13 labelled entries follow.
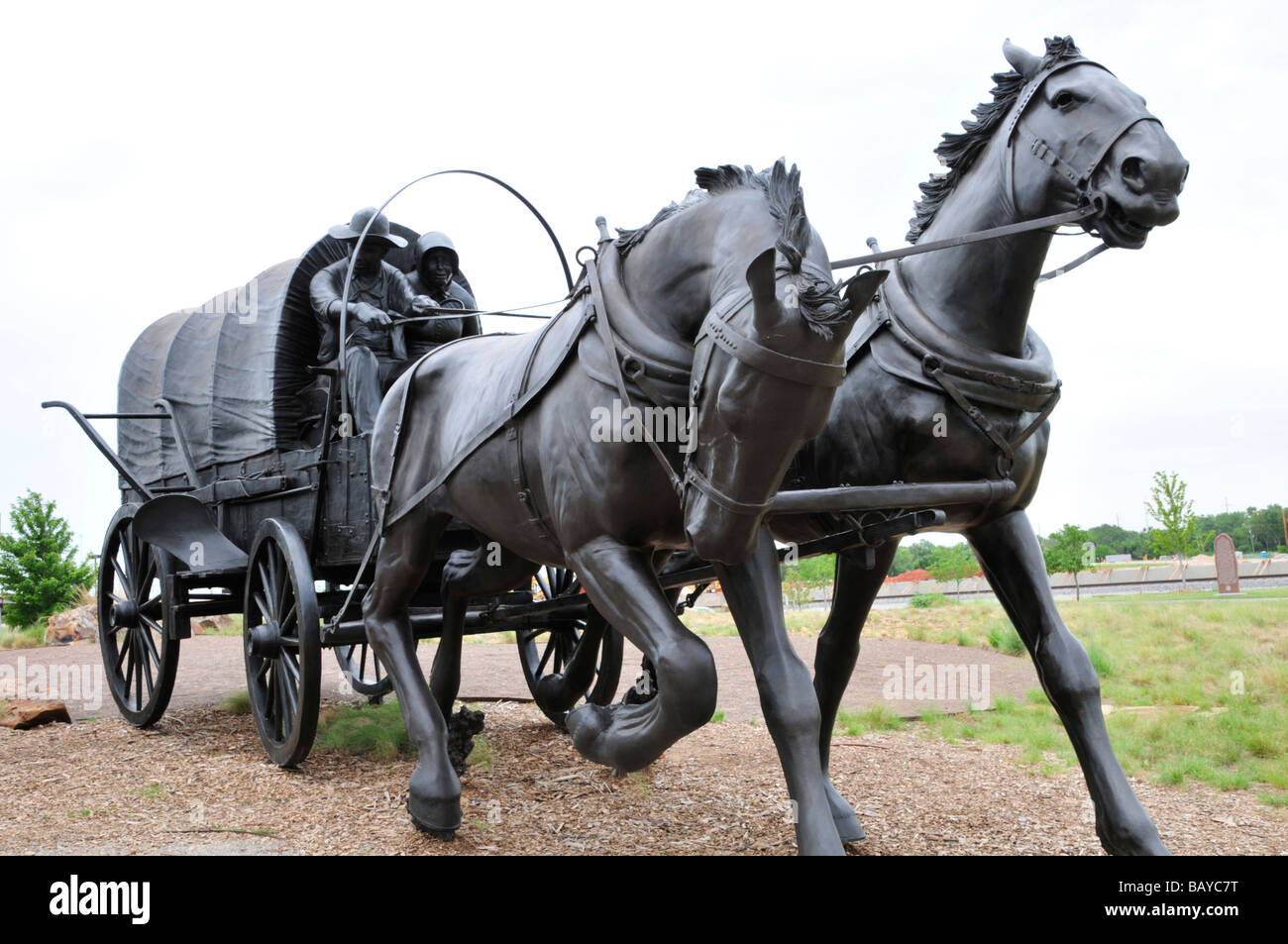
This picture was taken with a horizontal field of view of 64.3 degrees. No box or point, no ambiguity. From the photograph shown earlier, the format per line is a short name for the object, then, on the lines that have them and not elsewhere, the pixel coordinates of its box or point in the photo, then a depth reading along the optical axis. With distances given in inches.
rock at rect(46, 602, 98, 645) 631.2
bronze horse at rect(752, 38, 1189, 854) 132.3
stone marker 680.4
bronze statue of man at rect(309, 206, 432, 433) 226.5
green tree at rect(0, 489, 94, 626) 703.7
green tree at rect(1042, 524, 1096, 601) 834.2
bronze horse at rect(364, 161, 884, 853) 101.0
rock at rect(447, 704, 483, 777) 208.7
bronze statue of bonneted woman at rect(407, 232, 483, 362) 250.1
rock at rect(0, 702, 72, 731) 287.0
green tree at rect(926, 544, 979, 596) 1141.7
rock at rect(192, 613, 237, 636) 709.5
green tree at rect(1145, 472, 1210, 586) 748.6
